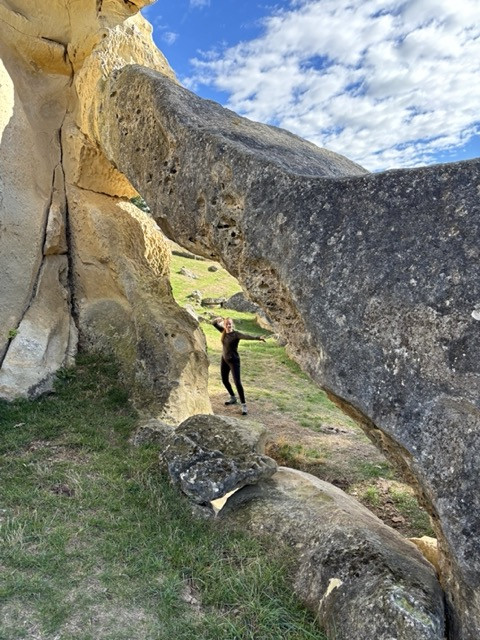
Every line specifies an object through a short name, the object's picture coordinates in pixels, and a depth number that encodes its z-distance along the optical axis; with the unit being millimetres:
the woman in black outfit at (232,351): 9398
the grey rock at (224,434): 5777
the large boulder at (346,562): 3670
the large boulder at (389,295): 3734
